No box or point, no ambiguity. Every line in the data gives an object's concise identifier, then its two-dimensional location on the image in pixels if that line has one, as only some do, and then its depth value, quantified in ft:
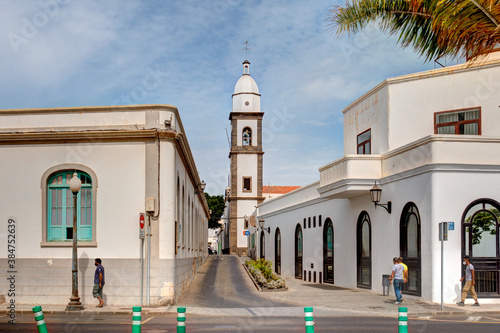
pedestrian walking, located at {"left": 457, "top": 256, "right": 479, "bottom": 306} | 58.90
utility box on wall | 59.52
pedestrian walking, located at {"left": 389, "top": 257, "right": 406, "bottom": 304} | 61.77
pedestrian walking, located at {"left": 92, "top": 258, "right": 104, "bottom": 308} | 56.85
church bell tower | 230.48
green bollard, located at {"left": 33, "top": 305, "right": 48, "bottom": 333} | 26.73
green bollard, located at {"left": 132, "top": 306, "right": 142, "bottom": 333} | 26.28
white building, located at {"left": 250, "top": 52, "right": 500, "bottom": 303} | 61.77
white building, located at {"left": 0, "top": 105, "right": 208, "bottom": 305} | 59.77
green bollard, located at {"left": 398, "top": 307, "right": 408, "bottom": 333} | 24.31
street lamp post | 54.75
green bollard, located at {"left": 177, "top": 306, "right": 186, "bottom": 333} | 25.70
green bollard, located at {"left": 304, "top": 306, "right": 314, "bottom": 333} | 24.93
